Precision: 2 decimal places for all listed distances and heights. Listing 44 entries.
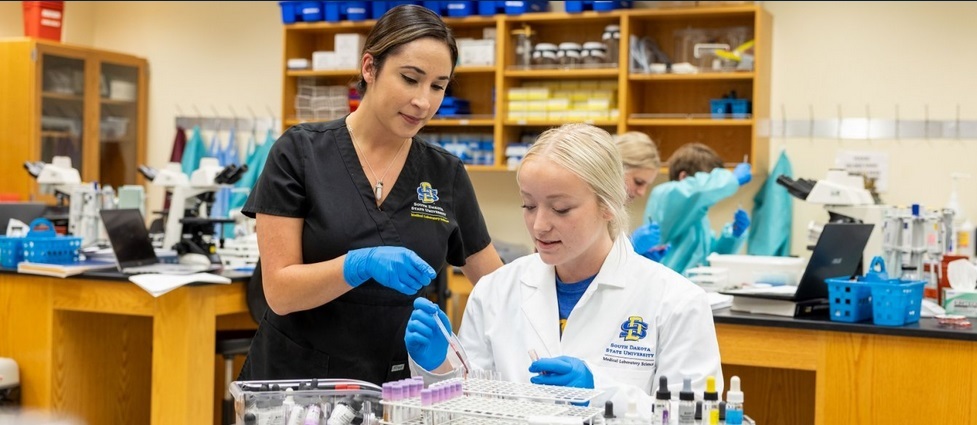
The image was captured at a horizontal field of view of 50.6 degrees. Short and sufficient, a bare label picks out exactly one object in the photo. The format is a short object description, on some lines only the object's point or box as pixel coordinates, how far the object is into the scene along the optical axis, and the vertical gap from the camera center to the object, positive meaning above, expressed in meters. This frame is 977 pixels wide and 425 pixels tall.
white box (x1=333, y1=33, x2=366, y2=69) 6.19 +0.88
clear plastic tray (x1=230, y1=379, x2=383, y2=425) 1.55 -0.32
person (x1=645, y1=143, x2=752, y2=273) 4.00 -0.03
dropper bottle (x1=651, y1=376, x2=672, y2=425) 1.49 -0.29
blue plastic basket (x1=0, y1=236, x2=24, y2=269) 3.86 -0.24
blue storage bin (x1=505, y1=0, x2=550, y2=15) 5.82 +1.09
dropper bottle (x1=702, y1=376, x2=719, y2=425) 1.47 -0.29
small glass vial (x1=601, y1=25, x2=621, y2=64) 5.71 +0.90
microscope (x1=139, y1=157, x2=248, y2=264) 4.10 -0.06
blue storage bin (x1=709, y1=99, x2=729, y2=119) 5.51 +0.52
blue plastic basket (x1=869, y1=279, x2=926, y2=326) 2.78 -0.25
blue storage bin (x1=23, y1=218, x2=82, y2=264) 3.82 -0.22
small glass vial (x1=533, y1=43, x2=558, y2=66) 5.80 +0.83
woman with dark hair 2.10 -0.03
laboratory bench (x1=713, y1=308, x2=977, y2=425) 2.71 -0.42
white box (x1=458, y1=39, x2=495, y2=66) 5.94 +0.84
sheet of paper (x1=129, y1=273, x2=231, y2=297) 3.39 -0.30
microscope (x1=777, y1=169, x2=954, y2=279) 3.31 -0.03
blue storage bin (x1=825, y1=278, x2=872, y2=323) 2.83 -0.25
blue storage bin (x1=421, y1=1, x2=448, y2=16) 6.07 +1.13
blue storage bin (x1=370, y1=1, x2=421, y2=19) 6.17 +1.13
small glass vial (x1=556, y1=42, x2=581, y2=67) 5.75 +0.82
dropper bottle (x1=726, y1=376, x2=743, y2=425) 1.46 -0.28
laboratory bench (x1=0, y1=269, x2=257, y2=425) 3.51 -0.57
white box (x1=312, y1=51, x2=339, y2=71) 6.26 +0.82
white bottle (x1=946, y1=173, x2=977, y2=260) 4.43 -0.08
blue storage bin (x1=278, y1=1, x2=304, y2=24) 6.36 +1.13
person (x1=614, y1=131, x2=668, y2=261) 3.90 +0.16
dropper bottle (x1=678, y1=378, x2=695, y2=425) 1.48 -0.29
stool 3.85 -0.59
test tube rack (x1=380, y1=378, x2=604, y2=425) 1.42 -0.29
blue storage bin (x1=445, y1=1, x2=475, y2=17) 5.97 +1.10
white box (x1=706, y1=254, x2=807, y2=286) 3.39 -0.21
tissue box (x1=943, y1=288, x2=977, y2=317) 3.11 -0.27
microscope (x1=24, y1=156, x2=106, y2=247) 4.42 -0.08
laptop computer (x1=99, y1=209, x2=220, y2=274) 3.72 -0.21
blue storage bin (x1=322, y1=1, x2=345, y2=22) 6.27 +1.12
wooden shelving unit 5.50 +0.68
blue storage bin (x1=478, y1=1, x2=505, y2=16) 5.89 +1.10
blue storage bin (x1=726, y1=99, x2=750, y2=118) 5.46 +0.52
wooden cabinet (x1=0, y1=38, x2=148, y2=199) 6.42 +0.50
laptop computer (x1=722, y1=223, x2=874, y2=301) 2.92 -0.15
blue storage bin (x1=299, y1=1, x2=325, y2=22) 6.31 +1.12
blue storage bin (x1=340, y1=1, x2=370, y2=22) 6.20 +1.11
